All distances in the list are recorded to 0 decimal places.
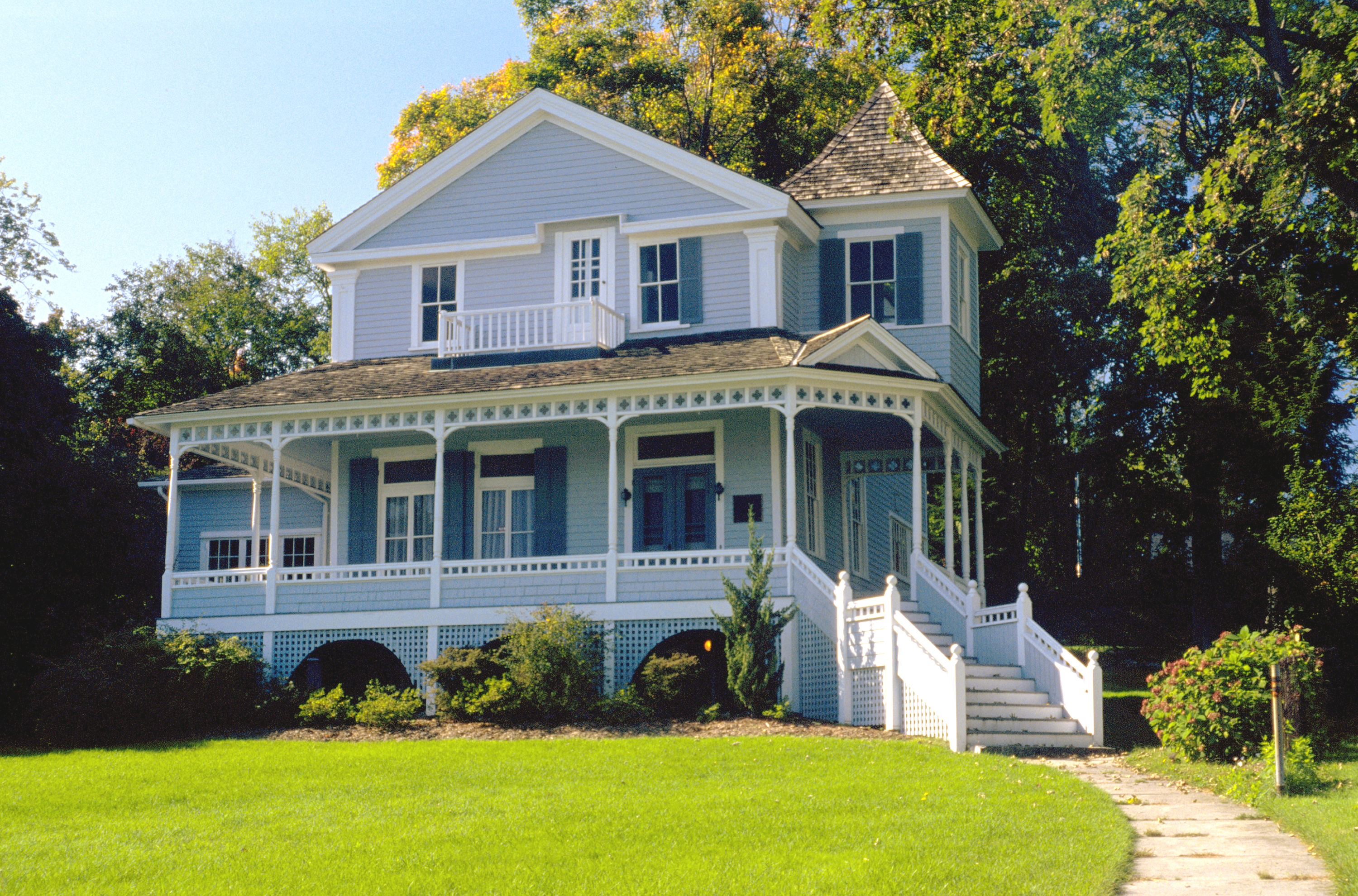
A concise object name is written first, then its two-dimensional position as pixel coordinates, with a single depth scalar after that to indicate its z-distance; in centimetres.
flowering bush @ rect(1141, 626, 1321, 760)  1473
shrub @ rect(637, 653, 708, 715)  1814
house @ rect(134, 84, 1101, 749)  1967
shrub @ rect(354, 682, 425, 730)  1859
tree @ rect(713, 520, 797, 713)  1780
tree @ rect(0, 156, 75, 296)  3359
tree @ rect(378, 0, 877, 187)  3688
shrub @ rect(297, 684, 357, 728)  1897
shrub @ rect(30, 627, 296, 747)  1788
